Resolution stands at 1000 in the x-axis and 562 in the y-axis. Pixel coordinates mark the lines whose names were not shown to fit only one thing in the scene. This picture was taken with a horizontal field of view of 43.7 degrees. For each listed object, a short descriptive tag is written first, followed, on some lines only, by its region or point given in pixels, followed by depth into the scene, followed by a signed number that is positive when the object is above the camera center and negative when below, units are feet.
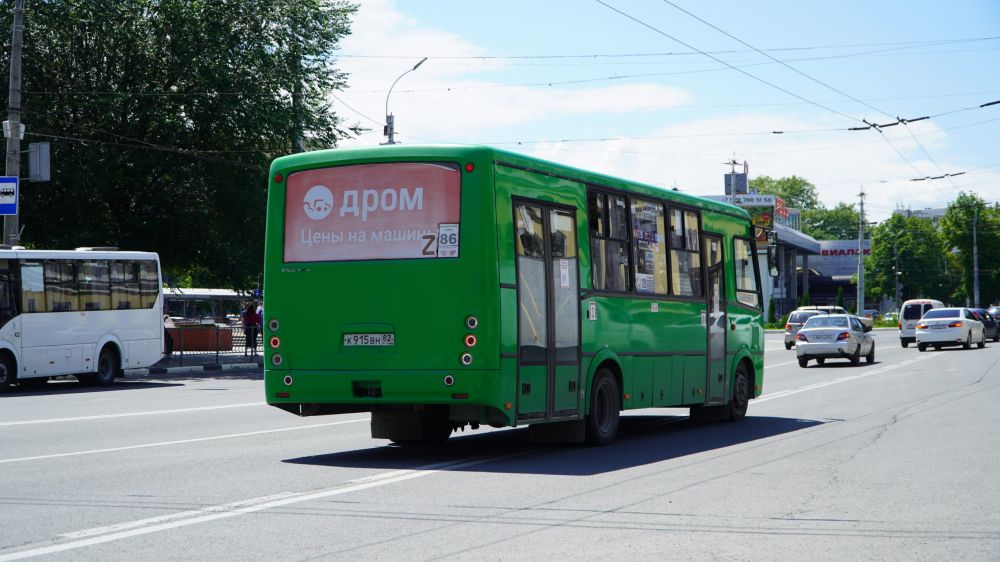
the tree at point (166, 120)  119.03 +20.31
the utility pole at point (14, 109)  95.71 +16.66
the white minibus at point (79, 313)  85.35 +0.81
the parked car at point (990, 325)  186.80 -1.01
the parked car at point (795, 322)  160.66 -0.31
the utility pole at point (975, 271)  370.76 +14.61
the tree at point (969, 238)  400.67 +26.06
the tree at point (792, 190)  593.01 +62.63
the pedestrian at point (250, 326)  134.62 -0.30
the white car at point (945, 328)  153.99 -1.18
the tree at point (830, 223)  606.18 +46.93
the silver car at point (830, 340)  118.01 -1.96
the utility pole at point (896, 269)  400.51 +16.10
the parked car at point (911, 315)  167.12 +0.57
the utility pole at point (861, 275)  257.94 +9.24
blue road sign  93.35 +9.72
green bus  37.45 +0.94
